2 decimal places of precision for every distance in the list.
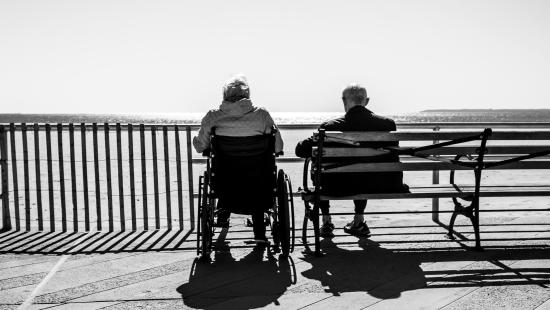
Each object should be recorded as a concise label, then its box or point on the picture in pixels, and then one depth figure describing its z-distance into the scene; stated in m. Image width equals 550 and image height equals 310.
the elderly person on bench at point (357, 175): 4.62
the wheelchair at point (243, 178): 4.38
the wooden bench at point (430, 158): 4.39
